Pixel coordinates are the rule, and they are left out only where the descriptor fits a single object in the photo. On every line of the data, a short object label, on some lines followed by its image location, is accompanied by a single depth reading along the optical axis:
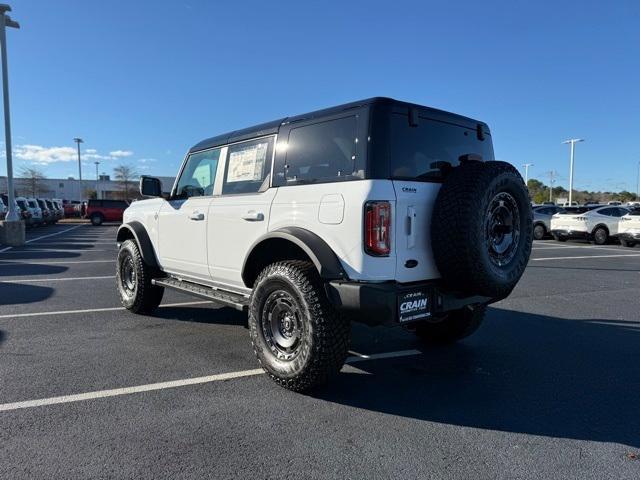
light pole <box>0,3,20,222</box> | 17.09
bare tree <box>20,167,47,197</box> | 59.56
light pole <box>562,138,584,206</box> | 45.59
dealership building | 61.34
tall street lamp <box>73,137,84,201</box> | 52.69
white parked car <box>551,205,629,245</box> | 19.23
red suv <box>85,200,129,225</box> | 32.47
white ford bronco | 3.35
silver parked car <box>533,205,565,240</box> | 22.38
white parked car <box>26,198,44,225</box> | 25.19
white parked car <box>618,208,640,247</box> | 17.45
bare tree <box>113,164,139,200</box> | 60.75
